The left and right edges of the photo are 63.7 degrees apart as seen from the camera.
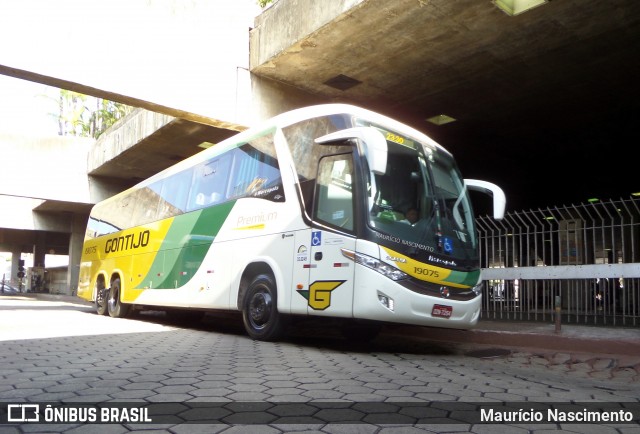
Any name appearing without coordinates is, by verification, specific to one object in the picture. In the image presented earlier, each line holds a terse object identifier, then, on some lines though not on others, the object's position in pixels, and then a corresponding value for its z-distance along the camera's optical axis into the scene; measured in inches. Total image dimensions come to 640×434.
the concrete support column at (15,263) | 2184.9
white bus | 247.9
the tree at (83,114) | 1451.8
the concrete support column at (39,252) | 1733.5
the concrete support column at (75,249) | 1128.2
